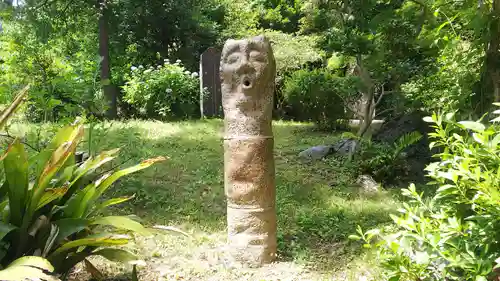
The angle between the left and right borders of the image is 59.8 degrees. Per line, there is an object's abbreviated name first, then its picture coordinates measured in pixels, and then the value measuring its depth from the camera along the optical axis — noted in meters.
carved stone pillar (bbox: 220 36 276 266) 3.31
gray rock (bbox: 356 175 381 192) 5.60
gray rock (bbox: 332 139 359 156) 6.87
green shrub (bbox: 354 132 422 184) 5.79
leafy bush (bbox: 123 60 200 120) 10.05
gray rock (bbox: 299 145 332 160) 6.85
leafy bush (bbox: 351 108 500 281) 1.59
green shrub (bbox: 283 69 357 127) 9.26
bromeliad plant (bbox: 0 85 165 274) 2.43
